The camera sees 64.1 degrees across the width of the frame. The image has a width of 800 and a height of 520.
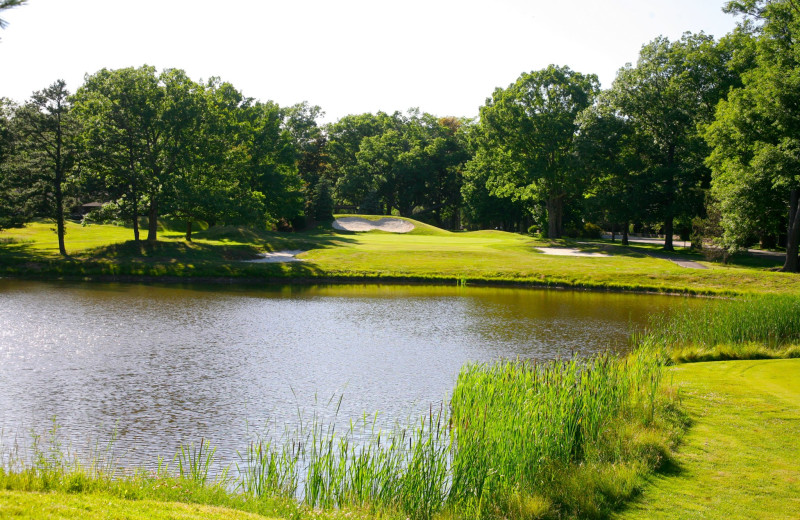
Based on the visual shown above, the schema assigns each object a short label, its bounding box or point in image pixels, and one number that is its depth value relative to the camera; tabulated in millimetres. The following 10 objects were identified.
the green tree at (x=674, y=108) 49344
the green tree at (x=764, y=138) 34188
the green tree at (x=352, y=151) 87688
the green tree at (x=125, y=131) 43375
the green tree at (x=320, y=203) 73312
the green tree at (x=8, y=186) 43650
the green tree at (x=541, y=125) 56219
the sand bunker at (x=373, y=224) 71188
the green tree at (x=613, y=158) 53188
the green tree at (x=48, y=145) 42406
